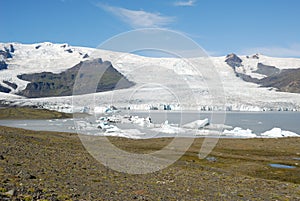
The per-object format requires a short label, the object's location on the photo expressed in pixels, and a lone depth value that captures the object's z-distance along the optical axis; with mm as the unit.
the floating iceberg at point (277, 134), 69375
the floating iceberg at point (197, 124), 82625
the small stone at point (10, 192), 10738
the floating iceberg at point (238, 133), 70750
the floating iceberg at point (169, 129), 73369
